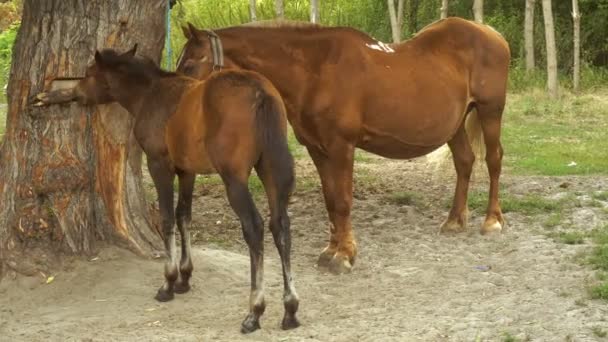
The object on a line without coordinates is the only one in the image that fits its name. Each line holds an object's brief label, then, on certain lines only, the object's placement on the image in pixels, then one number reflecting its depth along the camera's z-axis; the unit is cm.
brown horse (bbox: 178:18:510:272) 679
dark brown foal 523
